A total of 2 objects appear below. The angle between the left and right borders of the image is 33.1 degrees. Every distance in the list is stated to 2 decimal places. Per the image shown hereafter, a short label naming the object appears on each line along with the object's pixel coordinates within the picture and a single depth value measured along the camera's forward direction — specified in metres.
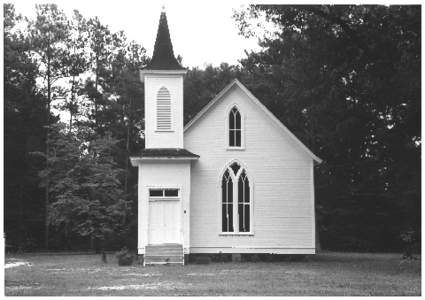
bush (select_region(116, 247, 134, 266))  26.75
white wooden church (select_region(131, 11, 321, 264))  28.72
